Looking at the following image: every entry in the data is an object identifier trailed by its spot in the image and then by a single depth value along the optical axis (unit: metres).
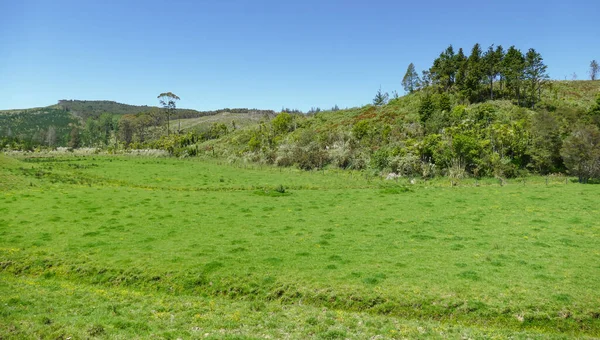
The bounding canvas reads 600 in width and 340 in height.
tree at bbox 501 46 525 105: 73.62
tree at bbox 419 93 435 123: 67.07
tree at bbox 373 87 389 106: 125.65
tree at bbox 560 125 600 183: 39.72
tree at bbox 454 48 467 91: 83.88
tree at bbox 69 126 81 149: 155.62
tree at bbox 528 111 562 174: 47.16
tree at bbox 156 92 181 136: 117.31
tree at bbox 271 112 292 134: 101.99
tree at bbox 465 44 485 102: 78.00
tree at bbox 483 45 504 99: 78.94
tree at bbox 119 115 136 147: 160.88
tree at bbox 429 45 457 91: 88.50
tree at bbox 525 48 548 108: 72.81
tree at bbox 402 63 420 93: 119.50
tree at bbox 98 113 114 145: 176.38
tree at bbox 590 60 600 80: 145.12
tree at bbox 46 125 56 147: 167.60
